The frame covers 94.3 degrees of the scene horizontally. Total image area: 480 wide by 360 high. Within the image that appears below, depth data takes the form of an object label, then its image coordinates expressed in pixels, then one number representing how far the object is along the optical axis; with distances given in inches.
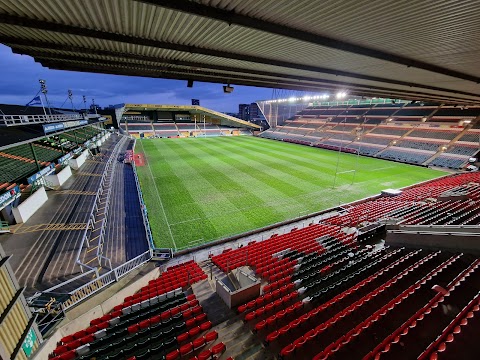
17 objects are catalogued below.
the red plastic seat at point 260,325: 247.6
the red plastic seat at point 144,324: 264.2
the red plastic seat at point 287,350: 210.5
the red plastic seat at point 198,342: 230.1
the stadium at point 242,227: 193.3
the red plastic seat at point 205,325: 257.3
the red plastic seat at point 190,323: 262.6
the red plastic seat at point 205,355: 213.2
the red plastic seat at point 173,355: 214.9
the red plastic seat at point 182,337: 240.1
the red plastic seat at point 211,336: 238.5
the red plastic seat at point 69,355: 221.3
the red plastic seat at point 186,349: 222.8
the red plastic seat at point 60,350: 233.1
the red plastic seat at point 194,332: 248.7
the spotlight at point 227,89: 390.5
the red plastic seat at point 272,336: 229.8
